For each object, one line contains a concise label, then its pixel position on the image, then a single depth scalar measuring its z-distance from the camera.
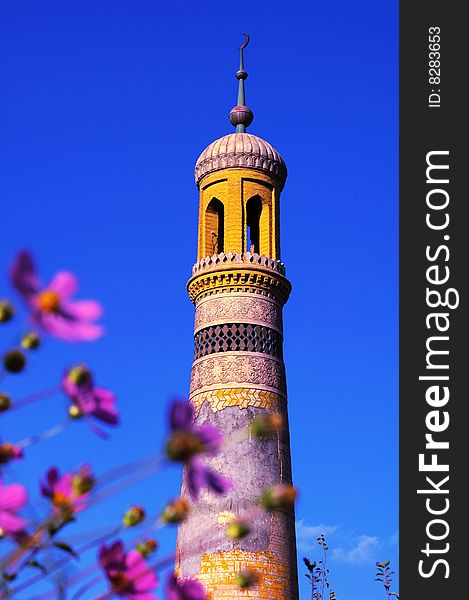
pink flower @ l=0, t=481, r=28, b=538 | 4.12
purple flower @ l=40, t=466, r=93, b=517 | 4.19
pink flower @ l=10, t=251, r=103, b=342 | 3.78
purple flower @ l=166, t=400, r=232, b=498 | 3.77
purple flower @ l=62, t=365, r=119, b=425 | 4.26
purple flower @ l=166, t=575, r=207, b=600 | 4.34
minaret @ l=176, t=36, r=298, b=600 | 38.34
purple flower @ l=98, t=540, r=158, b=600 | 4.42
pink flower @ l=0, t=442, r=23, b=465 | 4.29
